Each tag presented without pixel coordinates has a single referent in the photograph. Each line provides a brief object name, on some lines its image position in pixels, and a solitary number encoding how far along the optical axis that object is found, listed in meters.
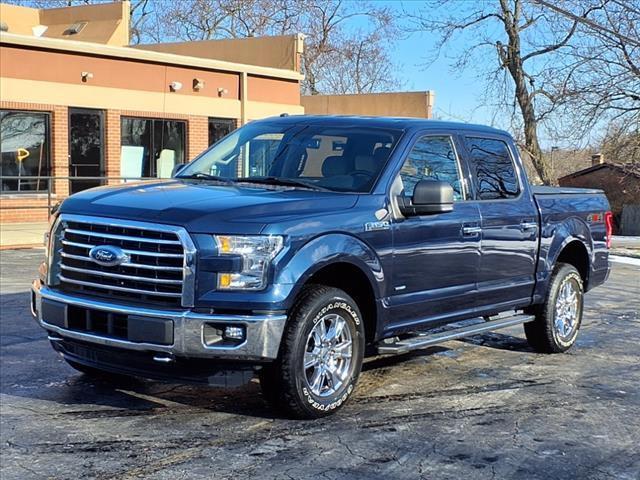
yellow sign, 19.70
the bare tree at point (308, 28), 44.56
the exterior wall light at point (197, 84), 23.14
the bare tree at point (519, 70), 33.44
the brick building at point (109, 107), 19.50
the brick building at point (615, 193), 44.19
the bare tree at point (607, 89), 20.19
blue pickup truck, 5.01
